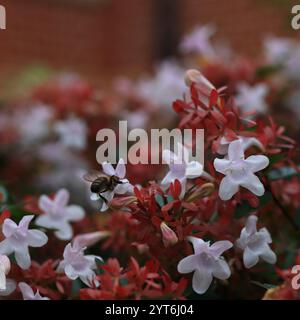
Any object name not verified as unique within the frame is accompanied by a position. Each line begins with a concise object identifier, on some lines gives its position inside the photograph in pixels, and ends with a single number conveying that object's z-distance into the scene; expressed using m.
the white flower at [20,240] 0.36
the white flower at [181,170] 0.37
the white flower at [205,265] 0.35
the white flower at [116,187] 0.36
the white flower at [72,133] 0.58
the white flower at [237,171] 0.35
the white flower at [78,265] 0.36
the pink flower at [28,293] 0.35
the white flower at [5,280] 0.36
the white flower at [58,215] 0.42
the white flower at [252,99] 0.56
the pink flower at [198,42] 0.68
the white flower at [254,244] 0.37
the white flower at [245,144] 0.37
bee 0.37
